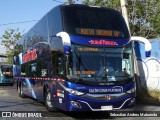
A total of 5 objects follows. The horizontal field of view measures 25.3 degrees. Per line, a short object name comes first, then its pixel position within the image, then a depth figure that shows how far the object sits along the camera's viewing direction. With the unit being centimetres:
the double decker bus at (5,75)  3794
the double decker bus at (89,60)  1088
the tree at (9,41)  6200
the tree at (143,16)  2589
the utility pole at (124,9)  1915
